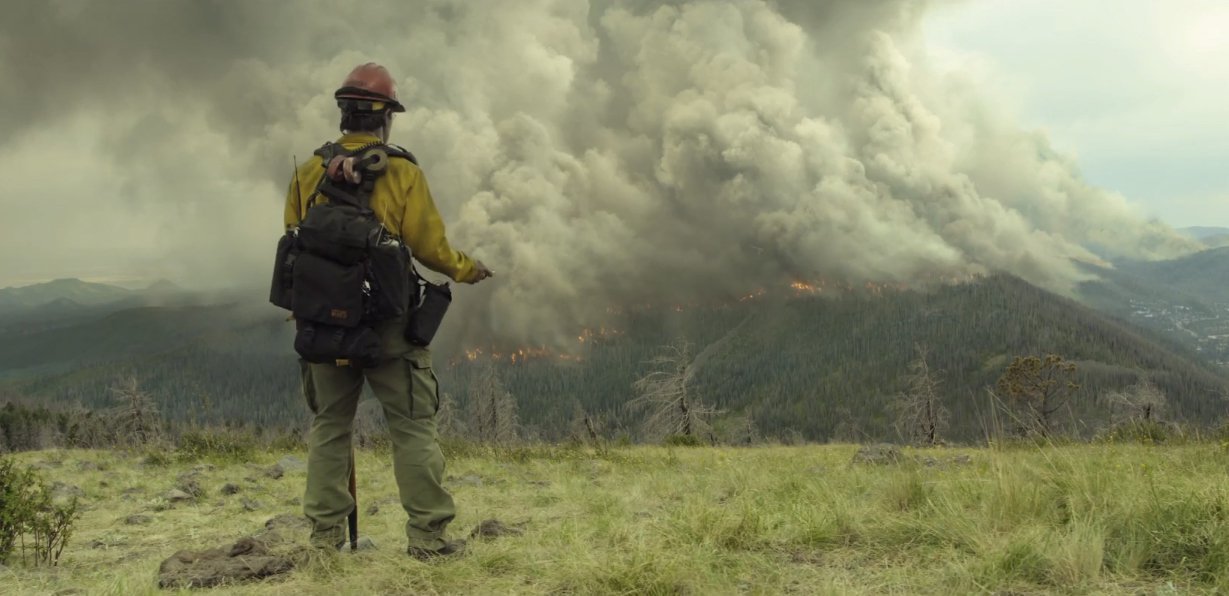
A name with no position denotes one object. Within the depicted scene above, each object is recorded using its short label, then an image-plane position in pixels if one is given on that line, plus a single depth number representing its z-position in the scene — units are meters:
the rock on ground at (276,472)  10.27
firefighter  4.61
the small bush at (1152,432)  10.74
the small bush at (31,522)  5.05
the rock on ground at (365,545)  4.87
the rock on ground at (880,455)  9.40
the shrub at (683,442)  19.71
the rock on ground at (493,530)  5.13
